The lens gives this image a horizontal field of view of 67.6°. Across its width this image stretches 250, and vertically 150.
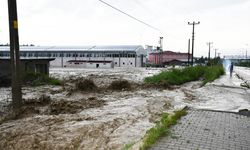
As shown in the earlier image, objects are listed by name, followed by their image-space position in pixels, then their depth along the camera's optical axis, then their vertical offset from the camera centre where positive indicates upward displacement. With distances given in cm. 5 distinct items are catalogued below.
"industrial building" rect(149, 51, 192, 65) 6608 +173
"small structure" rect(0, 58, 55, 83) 1407 -36
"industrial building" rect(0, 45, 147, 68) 4684 +185
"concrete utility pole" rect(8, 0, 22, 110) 661 +35
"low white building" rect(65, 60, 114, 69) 4268 -45
